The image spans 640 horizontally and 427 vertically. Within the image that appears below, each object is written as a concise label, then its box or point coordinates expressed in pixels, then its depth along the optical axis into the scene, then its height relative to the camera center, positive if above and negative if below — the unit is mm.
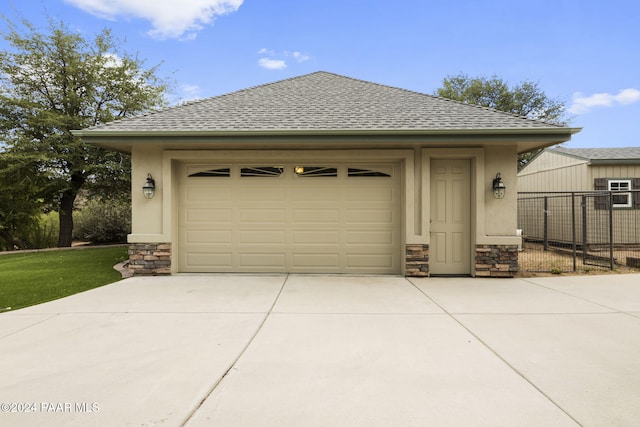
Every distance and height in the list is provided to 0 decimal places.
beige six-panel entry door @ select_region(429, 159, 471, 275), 6766 -45
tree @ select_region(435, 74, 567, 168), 19875 +7078
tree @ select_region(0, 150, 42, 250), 11359 +576
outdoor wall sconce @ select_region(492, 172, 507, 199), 6438 +515
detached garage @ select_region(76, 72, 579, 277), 6473 +466
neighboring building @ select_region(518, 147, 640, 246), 10250 +470
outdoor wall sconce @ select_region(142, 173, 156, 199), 6682 +578
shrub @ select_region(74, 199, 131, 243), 14414 -336
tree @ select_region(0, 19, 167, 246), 11656 +4187
